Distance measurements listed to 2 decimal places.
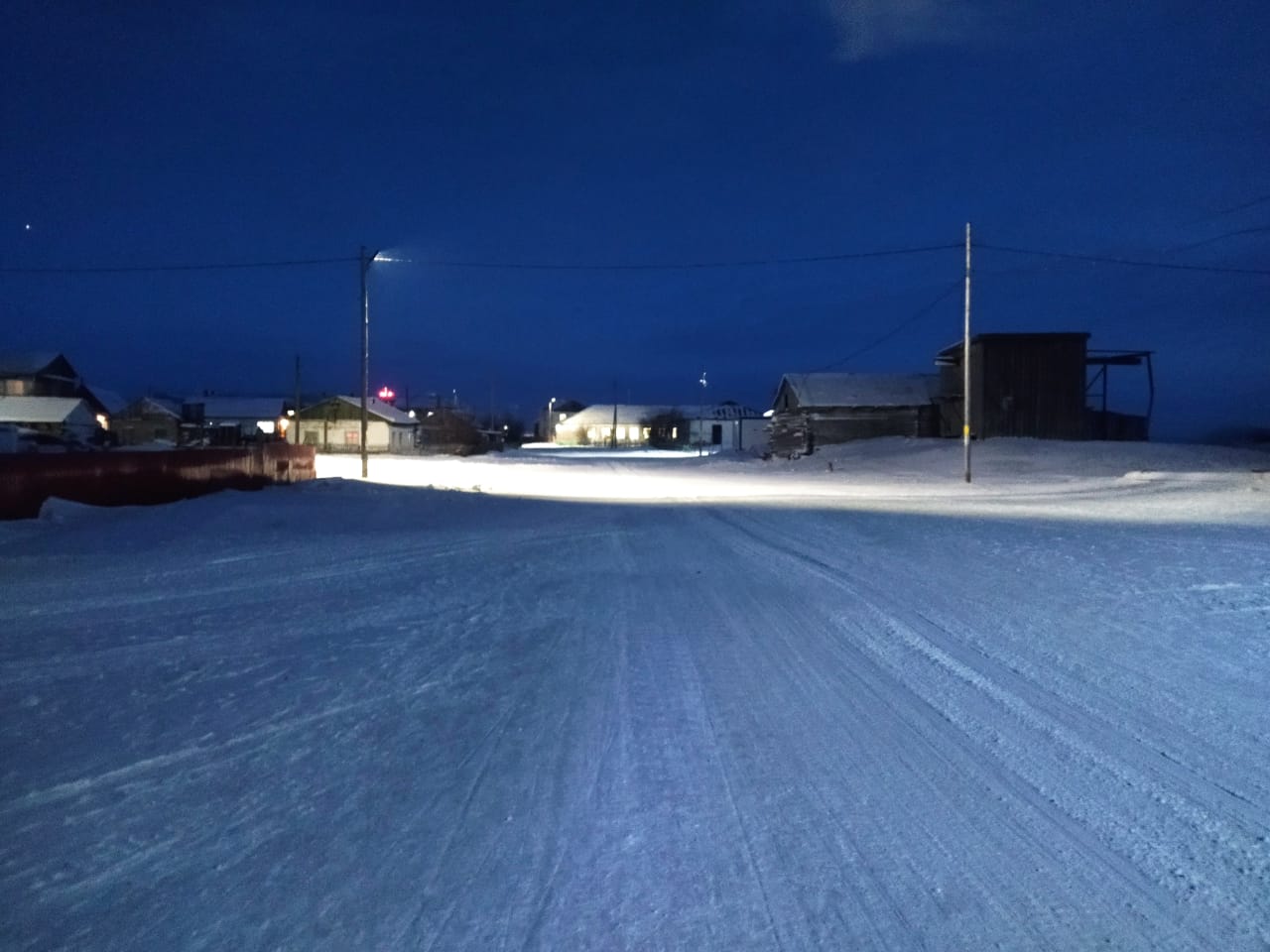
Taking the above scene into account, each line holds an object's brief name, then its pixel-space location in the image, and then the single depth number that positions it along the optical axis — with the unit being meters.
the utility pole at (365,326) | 37.28
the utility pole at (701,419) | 125.94
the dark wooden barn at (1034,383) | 50.84
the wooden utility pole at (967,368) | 33.33
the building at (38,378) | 89.62
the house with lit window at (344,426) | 90.88
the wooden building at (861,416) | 66.44
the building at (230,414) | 93.30
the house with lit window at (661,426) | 125.19
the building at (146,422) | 99.88
